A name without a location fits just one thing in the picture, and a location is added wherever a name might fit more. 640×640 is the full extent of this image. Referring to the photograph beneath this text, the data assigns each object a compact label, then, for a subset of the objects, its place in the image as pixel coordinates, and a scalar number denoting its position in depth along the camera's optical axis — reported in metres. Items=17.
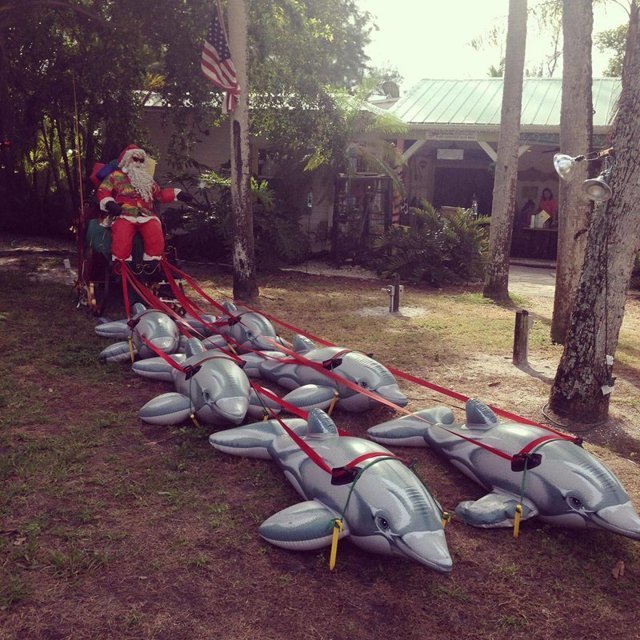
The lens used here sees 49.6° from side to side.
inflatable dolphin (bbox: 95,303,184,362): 6.35
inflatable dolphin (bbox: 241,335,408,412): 5.27
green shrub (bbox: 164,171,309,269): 13.12
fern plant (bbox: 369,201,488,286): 12.77
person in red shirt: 17.94
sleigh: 8.21
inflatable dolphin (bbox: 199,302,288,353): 6.56
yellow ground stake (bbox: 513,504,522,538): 3.78
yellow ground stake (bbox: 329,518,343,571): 3.38
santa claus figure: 7.95
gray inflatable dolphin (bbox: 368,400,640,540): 3.57
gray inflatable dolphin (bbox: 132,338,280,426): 4.77
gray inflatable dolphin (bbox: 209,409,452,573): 3.24
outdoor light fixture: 5.10
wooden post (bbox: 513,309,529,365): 7.24
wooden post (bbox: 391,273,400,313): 9.89
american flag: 9.08
